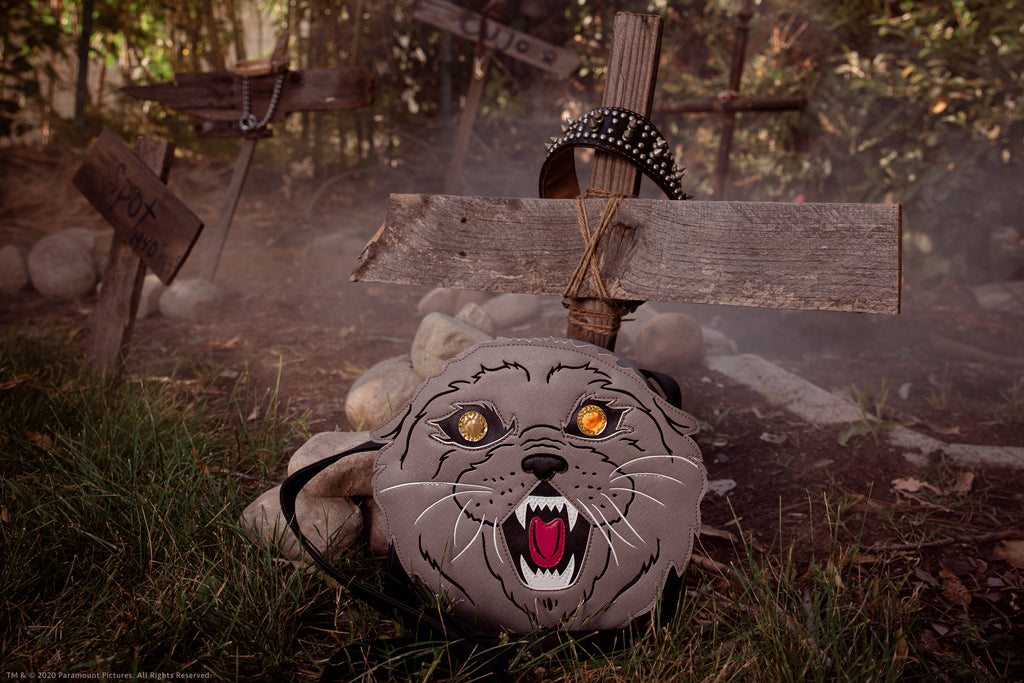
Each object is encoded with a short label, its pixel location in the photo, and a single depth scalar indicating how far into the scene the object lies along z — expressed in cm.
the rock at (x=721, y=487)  192
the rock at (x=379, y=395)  225
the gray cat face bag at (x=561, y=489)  126
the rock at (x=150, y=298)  378
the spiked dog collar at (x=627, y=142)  141
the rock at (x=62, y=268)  400
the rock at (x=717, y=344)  352
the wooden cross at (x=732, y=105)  362
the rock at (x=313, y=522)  154
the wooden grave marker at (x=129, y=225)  230
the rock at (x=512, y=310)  368
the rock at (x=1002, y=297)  406
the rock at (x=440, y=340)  225
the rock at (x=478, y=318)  281
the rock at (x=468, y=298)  377
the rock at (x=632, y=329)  343
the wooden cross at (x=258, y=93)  316
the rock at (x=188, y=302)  382
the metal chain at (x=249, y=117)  333
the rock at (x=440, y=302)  380
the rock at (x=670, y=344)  300
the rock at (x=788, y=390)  251
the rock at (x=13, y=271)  399
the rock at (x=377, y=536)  161
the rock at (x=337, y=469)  159
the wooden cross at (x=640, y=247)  120
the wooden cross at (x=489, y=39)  411
